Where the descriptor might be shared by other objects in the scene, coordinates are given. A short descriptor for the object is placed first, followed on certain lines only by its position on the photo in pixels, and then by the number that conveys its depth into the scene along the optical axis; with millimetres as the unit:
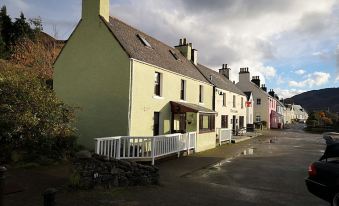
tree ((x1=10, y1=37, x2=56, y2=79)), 30634
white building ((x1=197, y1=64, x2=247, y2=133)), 31394
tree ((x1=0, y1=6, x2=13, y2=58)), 39988
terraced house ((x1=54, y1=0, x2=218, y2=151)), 16891
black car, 7082
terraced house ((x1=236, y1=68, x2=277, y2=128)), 56500
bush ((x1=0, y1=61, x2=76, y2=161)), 12508
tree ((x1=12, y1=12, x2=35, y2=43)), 39553
